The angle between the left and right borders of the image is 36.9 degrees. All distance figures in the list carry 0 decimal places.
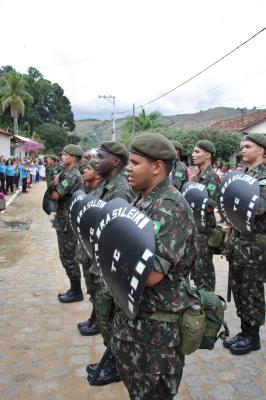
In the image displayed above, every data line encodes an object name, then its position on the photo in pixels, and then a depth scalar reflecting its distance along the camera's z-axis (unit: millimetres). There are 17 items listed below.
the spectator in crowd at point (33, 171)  26722
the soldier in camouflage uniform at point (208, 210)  4176
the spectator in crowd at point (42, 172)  29406
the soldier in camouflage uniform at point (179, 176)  5922
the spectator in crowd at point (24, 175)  19625
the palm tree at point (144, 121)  43953
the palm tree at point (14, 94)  46250
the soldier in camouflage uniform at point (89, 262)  3508
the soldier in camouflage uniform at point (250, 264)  3318
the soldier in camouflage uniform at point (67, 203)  4484
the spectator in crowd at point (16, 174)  19492
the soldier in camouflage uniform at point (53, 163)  10912
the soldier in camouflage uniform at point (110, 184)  3111
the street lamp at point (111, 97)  44556
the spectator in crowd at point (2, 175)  16594
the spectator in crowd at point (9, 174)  17531
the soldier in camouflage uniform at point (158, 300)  1893
